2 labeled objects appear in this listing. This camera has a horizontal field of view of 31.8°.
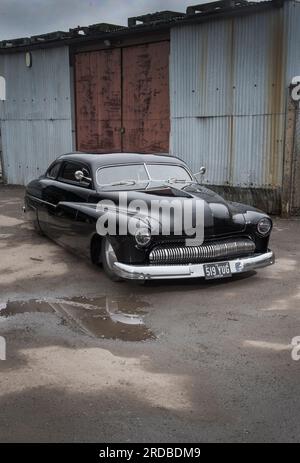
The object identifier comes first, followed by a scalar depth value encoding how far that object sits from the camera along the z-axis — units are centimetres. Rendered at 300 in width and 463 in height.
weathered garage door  1192
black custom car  549
